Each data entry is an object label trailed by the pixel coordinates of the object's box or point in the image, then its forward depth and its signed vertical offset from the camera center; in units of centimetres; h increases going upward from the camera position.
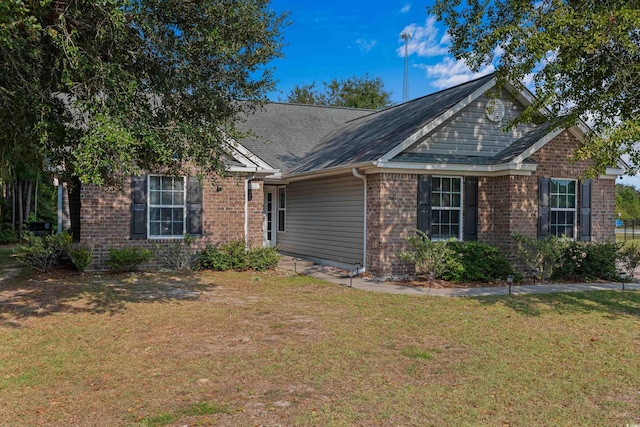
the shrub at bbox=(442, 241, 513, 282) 1143 -128
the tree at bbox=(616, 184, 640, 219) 5194 +32
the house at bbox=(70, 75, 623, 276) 1203 +30
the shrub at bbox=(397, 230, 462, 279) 1099 -109
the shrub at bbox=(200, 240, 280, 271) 1288 -132
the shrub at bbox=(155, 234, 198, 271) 1263 -122
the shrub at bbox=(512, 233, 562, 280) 1143 -102
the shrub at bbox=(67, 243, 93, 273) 1180 -119
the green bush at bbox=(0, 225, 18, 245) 2395 -151
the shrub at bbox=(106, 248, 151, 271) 1191 -124
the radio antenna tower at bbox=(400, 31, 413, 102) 3022 +910
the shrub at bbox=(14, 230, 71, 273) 1218 -110
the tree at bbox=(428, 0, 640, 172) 790 +262
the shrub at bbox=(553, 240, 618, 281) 1216 -130
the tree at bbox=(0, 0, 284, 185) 582 +172
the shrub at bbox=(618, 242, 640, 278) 1232 -119
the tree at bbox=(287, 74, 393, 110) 3869 +877
